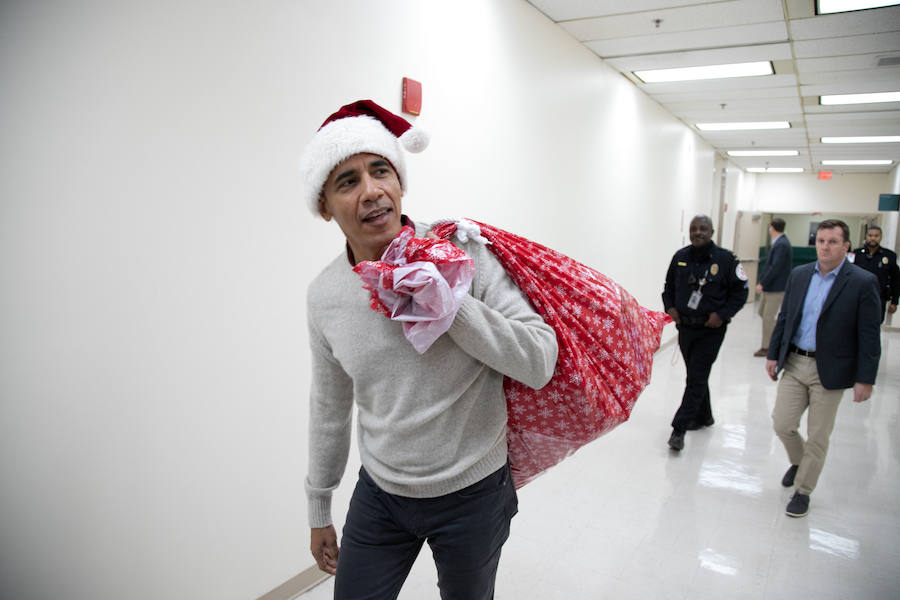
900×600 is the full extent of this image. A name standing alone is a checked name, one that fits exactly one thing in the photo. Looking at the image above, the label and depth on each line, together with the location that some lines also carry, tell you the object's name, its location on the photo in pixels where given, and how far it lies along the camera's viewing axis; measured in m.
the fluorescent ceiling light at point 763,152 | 10.25
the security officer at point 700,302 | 3.73
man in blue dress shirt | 2.73
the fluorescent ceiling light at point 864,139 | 8.15
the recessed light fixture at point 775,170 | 13.09
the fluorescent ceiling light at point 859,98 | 5.89
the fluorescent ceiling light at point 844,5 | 3.47
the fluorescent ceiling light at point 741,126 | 7.66
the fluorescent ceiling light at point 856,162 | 10.75
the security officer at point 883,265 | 5.95
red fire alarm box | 2.57
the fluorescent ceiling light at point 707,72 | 5.16
